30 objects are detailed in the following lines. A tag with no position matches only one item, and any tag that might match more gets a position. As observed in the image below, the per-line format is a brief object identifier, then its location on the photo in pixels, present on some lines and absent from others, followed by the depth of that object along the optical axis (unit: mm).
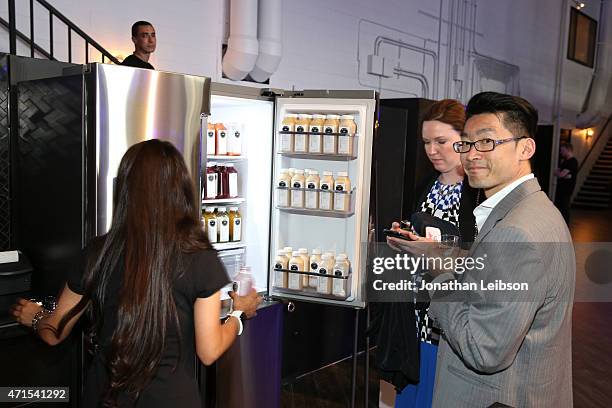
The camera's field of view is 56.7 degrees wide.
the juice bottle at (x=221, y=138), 3076
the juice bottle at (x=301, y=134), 2961
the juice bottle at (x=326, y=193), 2992
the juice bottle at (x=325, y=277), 3031
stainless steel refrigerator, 2145
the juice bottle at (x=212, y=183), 3053
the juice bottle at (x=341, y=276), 2994
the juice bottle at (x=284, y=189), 3047
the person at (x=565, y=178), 10703
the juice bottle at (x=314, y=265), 3072
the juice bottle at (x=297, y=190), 3033
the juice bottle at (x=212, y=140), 3079
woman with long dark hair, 1392
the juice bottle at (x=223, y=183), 3123
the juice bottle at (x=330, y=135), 2934
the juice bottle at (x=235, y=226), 3164
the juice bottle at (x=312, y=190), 3031
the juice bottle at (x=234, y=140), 3084
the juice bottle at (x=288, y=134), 2971
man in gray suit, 1287
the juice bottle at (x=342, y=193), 2943
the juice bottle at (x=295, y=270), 3070
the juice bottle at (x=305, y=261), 3092
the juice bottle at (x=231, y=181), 3125
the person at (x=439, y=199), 2395
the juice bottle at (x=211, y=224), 3086
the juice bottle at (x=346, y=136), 2889
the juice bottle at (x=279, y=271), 3098
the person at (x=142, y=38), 4719
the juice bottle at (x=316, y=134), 2962
